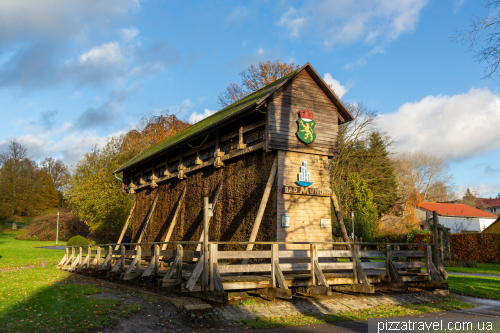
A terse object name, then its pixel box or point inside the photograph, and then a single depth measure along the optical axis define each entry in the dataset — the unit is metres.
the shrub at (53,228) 51.75
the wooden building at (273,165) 14.45
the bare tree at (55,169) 76.31
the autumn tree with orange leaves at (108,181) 36.78
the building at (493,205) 109.44
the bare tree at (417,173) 57.94
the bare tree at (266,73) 35.81
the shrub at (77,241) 34.84
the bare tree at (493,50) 11.18
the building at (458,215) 61.25
